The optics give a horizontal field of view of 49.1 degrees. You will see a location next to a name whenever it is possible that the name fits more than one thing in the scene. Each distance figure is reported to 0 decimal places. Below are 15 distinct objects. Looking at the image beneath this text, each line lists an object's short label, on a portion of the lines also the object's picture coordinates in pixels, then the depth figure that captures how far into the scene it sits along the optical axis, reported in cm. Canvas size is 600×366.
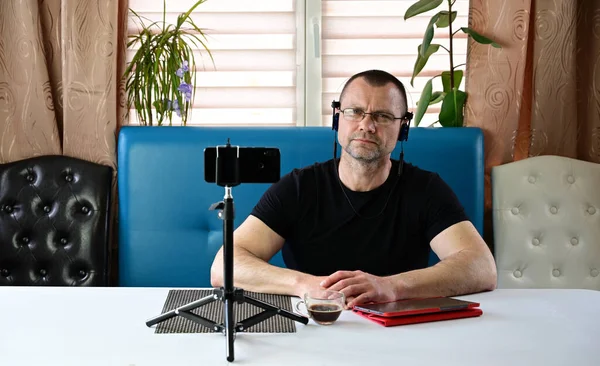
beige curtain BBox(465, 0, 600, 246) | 262
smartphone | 122
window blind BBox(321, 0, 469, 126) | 281
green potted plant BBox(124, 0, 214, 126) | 255
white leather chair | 251
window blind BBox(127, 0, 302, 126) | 278
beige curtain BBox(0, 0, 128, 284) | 253
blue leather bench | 247
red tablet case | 132
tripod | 122
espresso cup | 131
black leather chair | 248
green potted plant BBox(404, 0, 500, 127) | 254
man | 199
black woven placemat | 127
